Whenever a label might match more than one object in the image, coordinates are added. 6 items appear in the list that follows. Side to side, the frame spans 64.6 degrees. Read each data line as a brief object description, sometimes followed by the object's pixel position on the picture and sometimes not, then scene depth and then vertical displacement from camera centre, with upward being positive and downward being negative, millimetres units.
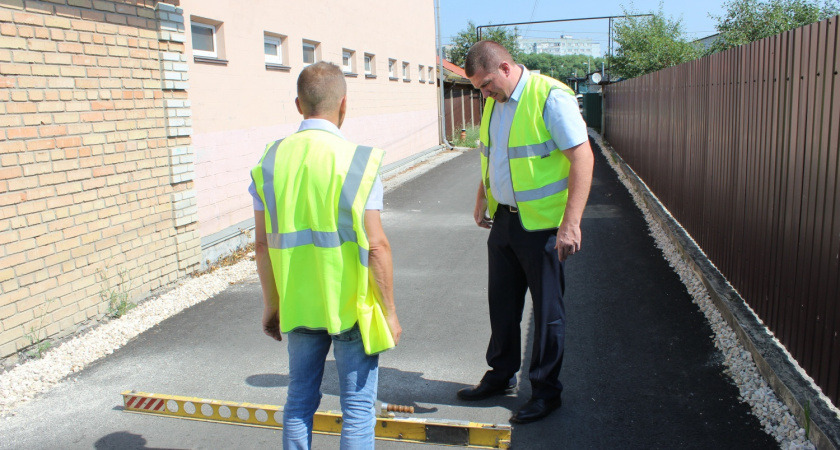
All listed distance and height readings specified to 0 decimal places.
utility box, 32850 +254
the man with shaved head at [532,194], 3355 -402
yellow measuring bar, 3303 -1544
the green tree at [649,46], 28828 +2902
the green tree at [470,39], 46438 +5656
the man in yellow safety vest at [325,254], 2436 -485
